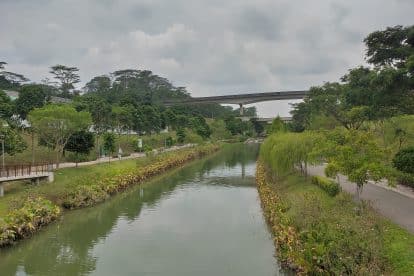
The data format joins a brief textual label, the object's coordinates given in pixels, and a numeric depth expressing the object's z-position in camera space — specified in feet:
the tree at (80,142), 142.61
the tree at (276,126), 238.64
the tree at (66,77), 346.13
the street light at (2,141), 109.70
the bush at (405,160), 85.66
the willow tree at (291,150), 101.81
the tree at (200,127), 325.83
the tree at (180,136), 286.25
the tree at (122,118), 208.03
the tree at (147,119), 239.30
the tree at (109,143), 176.45
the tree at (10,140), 111.98
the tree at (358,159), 64.35
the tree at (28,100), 183.93
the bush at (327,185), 82.35
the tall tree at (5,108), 162.61
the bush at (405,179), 91.26
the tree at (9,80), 298.93
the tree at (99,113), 191.93
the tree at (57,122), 126.62
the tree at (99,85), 429.79
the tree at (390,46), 93.04
